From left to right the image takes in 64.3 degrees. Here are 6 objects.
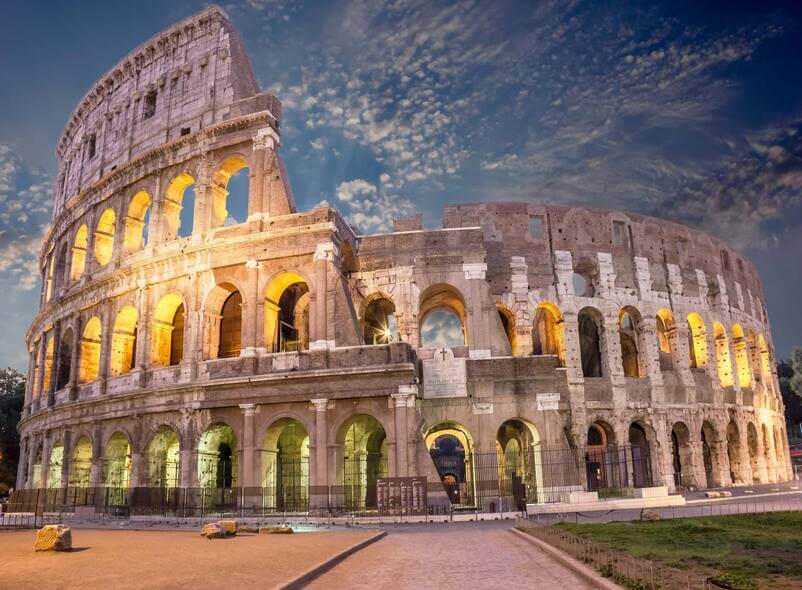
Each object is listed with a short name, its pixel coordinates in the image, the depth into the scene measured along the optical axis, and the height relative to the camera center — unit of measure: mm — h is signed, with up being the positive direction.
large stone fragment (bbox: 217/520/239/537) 14094 -1572
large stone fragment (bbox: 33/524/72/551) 11070 -1343
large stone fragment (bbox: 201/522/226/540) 13414 -1568
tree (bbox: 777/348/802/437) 52062 +3183
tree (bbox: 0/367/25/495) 39625 +2395
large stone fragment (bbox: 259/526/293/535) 14920 -1769
